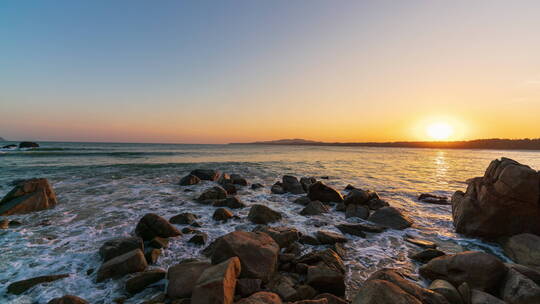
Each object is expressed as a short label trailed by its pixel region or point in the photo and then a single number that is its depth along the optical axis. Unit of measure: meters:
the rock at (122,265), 4.83
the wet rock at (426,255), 5.71
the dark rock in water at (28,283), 4.41
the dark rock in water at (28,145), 52.53
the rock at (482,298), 3.64
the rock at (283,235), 6.26
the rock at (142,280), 4.43
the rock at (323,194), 11.16
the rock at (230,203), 10.15
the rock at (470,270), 4.27
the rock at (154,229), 6.86
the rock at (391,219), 8.16
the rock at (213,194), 11.31
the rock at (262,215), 8.44
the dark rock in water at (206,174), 17.36
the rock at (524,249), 5.48
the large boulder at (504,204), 6.62
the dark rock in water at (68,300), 3.82
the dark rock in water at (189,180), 15.26
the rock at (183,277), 4.14
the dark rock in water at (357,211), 9.18
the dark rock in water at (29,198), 8.80
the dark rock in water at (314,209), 9.54
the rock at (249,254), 4.54
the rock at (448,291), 3.82
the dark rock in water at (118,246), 5.53
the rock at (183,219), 8.09
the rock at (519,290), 3.65
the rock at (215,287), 3.50
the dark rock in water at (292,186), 13.46
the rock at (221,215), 8.58
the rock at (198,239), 6.54
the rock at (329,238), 6.61
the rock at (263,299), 3.54
